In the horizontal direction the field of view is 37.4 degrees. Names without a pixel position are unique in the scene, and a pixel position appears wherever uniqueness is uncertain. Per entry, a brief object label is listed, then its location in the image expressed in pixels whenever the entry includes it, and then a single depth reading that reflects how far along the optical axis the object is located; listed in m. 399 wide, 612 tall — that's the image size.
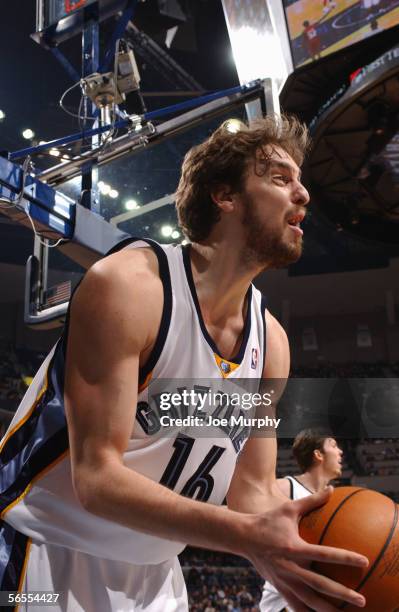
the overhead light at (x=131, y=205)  4.39
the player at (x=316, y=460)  4.46
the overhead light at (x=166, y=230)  4.39
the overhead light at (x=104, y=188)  4.30
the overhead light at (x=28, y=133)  13.67
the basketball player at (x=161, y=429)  1.22
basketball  1.42
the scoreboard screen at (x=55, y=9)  4.49
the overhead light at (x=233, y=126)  2.30
